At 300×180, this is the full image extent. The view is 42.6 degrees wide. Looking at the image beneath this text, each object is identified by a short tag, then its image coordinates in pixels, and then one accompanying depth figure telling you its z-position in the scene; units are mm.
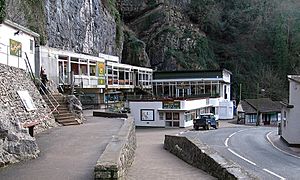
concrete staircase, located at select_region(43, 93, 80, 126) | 19153
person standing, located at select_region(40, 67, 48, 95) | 21797
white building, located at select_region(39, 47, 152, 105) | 29234
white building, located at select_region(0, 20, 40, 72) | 17172
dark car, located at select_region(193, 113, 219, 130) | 37219
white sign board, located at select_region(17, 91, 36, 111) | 15902
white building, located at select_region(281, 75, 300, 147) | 25031
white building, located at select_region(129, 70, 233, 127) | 41219
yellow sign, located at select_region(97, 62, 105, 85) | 38938
